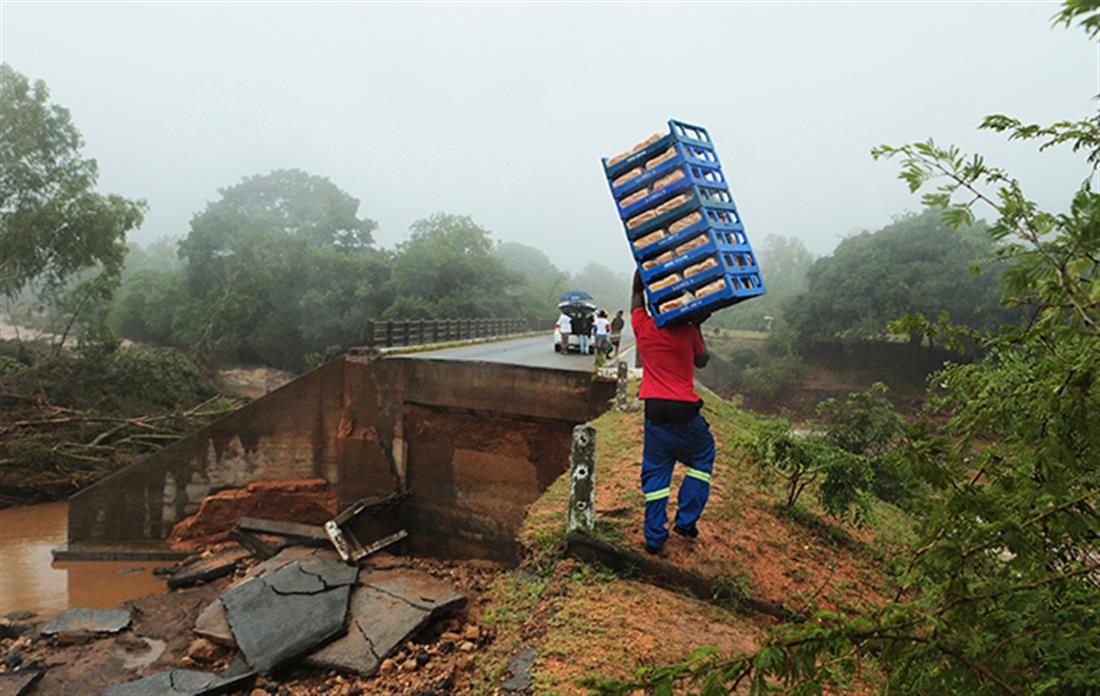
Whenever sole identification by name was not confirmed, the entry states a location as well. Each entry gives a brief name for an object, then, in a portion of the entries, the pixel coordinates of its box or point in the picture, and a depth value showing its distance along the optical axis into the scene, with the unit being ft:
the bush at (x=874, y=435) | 32.40
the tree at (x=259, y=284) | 114.62
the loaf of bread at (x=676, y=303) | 12.72
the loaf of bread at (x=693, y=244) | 12.34
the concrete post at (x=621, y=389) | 30.89
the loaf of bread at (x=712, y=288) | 12.21
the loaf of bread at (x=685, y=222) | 12.42
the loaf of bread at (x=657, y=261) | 12.78
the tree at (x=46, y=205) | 70.33
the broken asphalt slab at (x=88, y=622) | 30.19
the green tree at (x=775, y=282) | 162.61
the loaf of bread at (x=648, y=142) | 12.80
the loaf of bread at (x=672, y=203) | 12.51
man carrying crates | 13.85
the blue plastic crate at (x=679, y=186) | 12.45
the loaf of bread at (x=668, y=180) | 12.53
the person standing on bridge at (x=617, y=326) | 44.91
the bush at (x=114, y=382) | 68.90
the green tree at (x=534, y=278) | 138.51
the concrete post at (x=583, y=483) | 14.74
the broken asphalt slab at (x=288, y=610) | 22.30
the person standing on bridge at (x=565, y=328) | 51.88
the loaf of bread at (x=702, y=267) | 12.34
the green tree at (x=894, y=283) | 83.15
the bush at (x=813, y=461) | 15.33
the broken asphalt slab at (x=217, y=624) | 25.21
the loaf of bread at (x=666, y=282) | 12.79
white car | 48.44
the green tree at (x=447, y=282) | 111.45
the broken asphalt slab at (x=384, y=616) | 21.12
